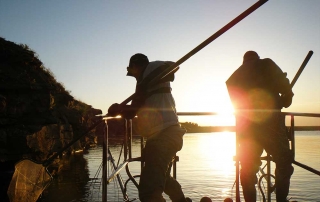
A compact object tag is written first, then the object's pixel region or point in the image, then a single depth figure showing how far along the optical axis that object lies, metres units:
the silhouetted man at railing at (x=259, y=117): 4.94
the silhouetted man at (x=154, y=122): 3.91
